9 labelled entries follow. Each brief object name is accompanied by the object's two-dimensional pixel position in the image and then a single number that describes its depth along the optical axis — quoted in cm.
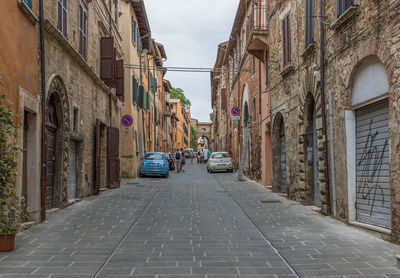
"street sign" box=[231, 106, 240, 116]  2259
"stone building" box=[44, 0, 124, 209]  1022
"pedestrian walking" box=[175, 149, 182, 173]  2910
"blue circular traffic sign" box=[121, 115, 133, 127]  1859
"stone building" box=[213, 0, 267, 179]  1894
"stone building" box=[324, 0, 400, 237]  647
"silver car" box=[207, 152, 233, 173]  2753
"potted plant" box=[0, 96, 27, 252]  595
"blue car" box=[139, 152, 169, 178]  2341
